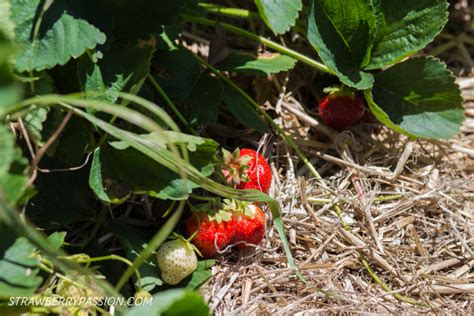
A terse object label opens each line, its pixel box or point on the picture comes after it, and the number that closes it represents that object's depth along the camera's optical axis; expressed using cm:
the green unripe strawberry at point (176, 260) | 100
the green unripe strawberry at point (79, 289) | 95
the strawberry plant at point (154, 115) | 91
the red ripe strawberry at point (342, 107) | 115
